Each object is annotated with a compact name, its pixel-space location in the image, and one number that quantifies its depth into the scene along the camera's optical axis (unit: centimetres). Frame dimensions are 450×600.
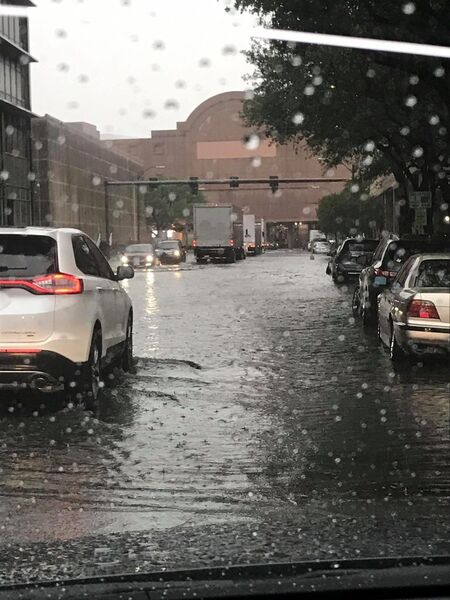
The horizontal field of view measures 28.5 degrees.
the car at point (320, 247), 8586
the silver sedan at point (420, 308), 1060
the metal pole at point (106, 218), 7719
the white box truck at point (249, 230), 7956
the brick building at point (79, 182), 6412
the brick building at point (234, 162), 13525
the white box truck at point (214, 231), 5812
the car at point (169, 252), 5616
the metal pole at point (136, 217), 9858
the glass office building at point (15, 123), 5372
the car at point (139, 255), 5038
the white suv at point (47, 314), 801
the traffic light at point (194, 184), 6520
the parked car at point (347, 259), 2817
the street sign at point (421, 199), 2775
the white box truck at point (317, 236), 9762
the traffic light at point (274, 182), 6830
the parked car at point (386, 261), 1557
